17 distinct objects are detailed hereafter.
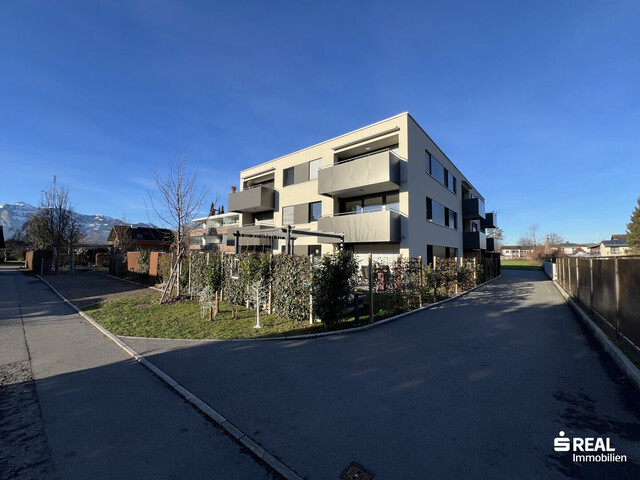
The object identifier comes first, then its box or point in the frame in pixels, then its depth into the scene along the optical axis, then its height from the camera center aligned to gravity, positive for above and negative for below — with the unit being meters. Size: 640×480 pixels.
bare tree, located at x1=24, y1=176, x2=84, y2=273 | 25.23 +2.54
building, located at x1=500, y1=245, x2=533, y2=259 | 99.12 +2.47
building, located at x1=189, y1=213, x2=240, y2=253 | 44.47 +3.87
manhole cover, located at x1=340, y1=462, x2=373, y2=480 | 2.40 -1.91
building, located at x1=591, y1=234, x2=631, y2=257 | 62.79 +2.78
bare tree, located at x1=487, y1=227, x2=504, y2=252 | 67.05 +5.82
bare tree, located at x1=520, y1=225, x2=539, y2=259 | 67.59 +3.97
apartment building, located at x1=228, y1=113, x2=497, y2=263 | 16.25 +4.27
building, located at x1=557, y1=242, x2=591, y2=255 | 93.47 +5.00
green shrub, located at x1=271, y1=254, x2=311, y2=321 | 8.04 -0.94
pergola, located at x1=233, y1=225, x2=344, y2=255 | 13.31 +1.21
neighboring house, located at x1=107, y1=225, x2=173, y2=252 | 35.88 +2.74
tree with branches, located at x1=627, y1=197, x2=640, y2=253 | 44.22 +4.52
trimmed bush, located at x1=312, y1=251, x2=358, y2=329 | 7.34 -0.84
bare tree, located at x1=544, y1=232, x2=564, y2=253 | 54.30 +3.80
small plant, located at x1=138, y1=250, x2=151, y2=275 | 17.92 -0.54
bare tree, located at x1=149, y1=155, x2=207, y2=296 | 12.31 +1.26
